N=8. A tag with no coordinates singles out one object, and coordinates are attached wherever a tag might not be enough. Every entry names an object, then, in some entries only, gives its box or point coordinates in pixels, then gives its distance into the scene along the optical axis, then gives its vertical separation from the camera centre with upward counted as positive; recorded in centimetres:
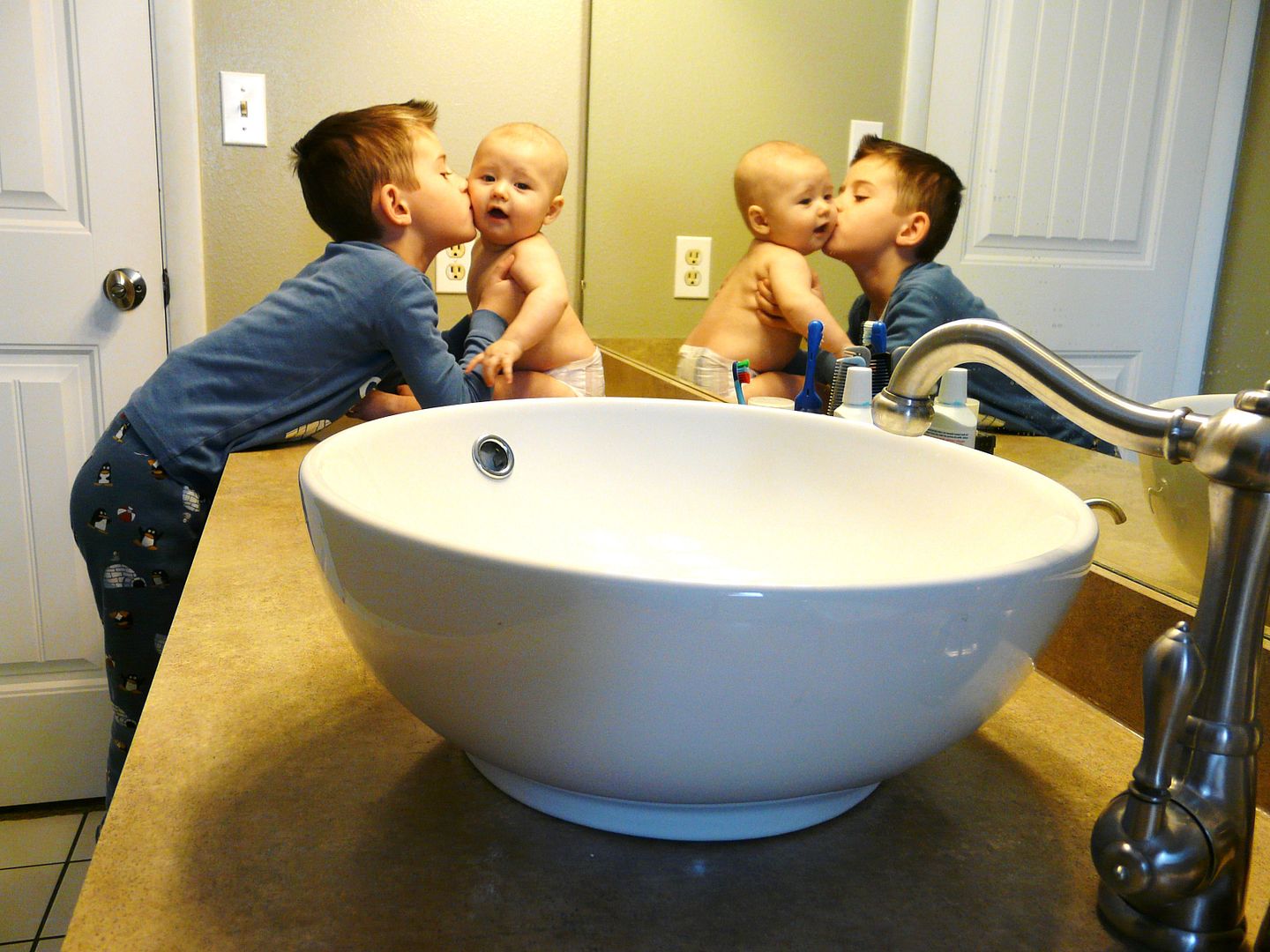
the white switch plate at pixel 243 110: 171 +17
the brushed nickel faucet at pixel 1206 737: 35 -17
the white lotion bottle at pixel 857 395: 83 -13
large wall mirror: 155 +21
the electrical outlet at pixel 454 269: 185 -9
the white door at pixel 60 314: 170 -19
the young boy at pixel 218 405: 124 -24
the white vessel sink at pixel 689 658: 35 -15
